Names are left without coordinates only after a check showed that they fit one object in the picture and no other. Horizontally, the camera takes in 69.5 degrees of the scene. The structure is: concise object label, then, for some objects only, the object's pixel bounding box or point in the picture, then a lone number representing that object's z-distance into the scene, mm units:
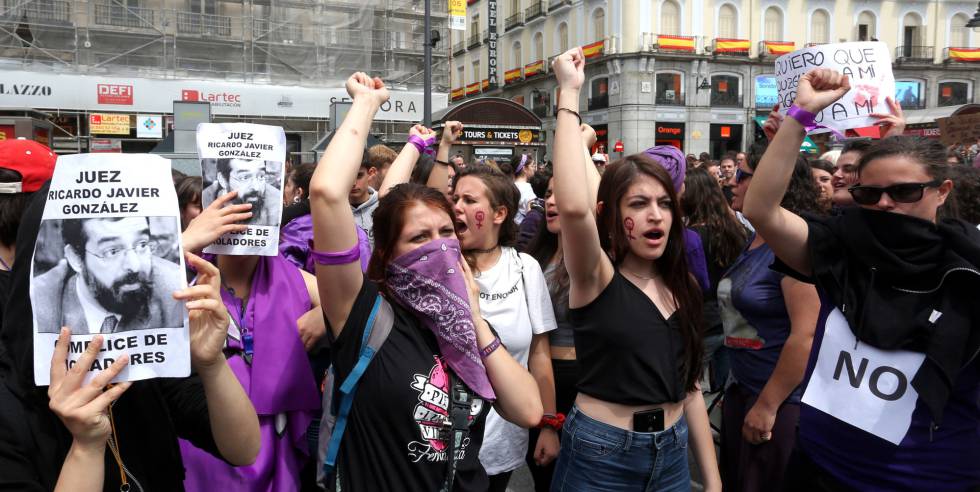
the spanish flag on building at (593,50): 35150
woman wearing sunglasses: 2158
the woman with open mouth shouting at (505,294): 2969
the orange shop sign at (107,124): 15227
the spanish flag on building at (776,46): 35125
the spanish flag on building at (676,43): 34375
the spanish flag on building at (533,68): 40369
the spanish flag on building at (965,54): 37094
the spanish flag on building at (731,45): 34656
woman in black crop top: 2506
